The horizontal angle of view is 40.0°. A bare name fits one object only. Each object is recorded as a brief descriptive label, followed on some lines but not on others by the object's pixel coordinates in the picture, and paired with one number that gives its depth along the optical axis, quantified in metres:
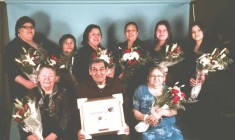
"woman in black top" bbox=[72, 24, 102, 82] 3.45
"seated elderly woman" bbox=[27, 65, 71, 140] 2.86
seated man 2.95
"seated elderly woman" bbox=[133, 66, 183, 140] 2.99
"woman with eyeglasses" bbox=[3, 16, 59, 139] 3.22
